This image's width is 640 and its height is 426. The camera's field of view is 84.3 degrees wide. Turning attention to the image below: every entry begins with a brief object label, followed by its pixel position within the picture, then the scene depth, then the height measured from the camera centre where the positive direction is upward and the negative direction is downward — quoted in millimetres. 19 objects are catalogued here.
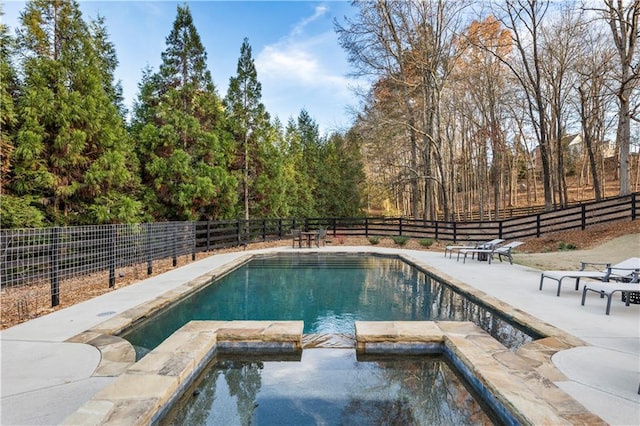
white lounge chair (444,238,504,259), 8836 -970
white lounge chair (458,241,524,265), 8133 -1060
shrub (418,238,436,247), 12375 -1171
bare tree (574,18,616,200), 14293 +6256
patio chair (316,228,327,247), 12781 -935
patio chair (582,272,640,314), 4062 -1033
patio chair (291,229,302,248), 12395 -815
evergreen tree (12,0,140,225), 6773 +1811
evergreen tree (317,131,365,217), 22625 +1846
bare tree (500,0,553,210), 13070 +7003
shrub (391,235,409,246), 12930 -1132
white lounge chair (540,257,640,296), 5000 -983
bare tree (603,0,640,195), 10734 +4789
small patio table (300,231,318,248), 12422 -981
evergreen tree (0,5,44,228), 6090 +861
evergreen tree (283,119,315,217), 19094 +1858
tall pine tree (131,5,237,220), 10805 +2420
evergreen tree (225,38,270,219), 14086 +3845
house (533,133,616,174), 28728 +5085
